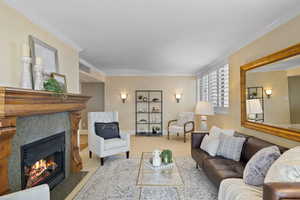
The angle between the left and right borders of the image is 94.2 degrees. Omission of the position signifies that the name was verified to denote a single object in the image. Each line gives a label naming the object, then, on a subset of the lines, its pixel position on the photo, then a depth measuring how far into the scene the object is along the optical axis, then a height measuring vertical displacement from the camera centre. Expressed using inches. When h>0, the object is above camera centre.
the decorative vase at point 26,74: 62.5 +13.7
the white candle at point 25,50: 62.8 +24.3
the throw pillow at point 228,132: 101.1 -21.5
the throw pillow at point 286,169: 43.3 -21.6
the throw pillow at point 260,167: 54.2 -25.4
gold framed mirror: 71.1 +5.2
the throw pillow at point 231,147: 82.6 -27.2
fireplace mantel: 47.4 -1.4
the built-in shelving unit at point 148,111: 217.7 -12.1
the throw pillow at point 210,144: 89.4 -28.0
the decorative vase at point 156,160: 79.6 -32.6
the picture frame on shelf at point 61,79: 86.4 +16.5
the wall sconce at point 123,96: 213.5 +11.3
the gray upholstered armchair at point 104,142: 111.8 -32.7
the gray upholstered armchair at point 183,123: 181.8 -28.7
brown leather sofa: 66.9 -34.0
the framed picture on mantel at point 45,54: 72.3 +28.6
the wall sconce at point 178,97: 215.4 +9.2
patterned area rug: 75.0 -49.9
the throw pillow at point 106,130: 123.4 -23.9
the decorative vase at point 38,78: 67.7 +12.9
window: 140.2 +18.4
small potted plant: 81.9 -31.9
